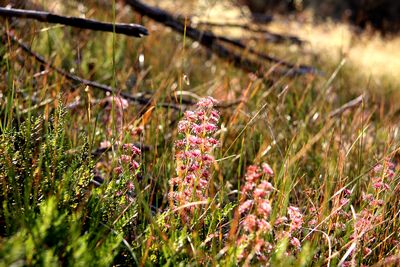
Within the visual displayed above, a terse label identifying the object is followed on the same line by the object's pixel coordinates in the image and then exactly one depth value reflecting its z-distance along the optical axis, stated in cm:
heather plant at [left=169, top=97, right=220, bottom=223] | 139
